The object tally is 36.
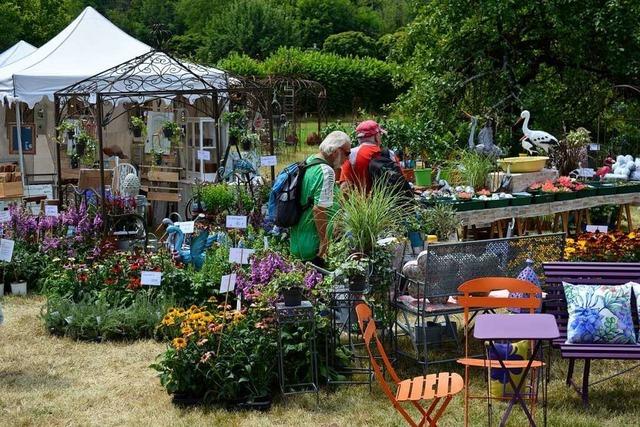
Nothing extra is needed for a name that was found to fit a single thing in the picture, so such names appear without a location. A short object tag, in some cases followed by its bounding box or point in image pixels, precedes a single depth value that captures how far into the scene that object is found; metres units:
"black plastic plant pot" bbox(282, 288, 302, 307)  5.37
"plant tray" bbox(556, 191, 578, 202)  9.41
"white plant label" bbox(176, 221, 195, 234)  7.40
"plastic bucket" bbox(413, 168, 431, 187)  9.54
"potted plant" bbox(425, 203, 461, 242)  6.81
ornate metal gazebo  8.80
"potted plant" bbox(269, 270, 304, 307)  5.37
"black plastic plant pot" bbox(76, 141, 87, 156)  10.07
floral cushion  5.25
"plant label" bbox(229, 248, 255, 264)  5.99
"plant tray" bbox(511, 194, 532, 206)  9.01
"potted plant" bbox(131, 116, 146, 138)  11.16
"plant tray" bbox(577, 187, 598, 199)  9.63
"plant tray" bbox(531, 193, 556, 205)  9.21
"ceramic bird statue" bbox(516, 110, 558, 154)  10.38
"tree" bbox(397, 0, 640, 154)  13.09
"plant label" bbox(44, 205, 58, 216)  8.72
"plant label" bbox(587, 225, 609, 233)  8.71
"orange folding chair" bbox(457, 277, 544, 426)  4.81
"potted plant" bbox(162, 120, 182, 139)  11.01
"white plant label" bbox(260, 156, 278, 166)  8.51
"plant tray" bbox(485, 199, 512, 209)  8.79
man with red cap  6.78
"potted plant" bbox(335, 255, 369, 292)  5.55
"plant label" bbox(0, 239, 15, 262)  7.89
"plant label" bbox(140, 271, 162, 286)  6.89
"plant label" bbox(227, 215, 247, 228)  7.23
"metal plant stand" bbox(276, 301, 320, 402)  5.33
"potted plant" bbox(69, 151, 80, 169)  10.27
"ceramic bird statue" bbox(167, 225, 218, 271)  7.56
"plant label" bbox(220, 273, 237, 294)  5.82
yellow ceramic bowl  9.59
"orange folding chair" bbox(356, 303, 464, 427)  4.19
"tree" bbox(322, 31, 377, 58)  45.28
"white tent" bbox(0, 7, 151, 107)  12.30
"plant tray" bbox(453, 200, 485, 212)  8.52
